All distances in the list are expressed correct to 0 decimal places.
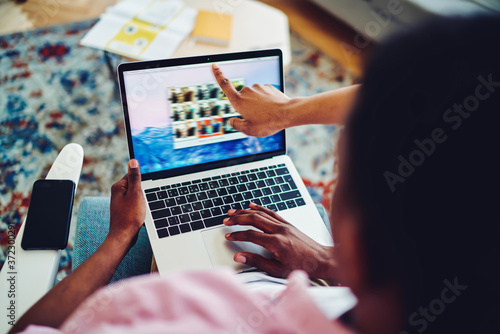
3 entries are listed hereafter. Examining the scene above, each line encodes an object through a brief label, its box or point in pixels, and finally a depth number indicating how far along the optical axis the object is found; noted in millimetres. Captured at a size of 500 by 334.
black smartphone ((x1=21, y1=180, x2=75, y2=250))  817
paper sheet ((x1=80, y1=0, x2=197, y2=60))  1487
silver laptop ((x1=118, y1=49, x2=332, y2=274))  895
